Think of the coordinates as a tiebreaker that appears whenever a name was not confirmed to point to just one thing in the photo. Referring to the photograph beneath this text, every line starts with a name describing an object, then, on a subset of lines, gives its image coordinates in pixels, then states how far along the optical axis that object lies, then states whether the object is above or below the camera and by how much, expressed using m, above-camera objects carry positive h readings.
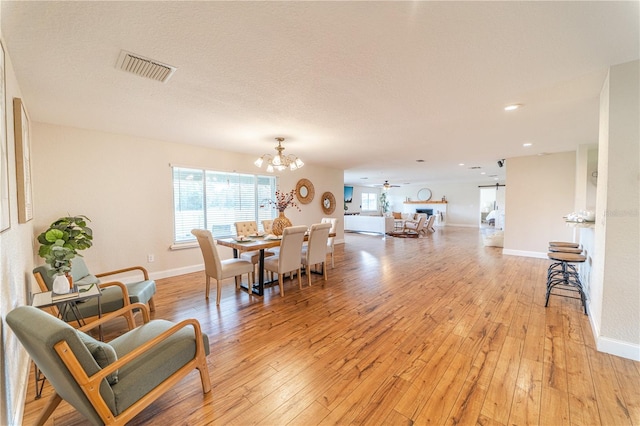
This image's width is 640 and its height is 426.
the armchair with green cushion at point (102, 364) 1.05 -0.88
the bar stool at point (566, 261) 2.83 -0.66
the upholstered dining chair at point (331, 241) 4.85 -0.72
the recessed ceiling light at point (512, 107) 2.74 +1.11
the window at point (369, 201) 13.76 +0.21
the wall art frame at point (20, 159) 1.84 +0.35
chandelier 3.77 +0.68
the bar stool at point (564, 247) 3.31 -0.62
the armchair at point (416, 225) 9.54 -0.79
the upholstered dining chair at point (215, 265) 3.08 -0.81
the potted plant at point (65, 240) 1.93 -0.38
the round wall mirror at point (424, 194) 13.59 +0.59
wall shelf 12.99 +0.15
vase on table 4.00 -0.31
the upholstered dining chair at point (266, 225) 4.79 -0.40
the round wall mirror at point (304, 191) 6.51 +0.38
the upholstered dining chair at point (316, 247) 3.71 -0.66
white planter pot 1.85 -0.61
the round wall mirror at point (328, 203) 7.30 +0.06
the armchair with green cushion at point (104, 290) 2.15 -0.89
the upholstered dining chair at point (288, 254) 3.34 -0.70
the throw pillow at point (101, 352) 1.20 -0.73
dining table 3.31 -0.55
